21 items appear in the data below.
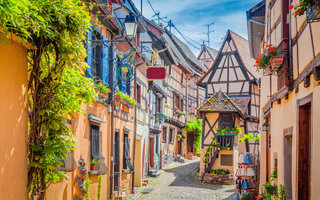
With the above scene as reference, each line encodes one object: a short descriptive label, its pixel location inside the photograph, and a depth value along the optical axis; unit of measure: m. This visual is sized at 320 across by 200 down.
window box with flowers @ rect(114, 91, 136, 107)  12.30
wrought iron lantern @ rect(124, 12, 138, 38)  9.43
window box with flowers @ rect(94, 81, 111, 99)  10.01
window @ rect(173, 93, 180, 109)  26.90
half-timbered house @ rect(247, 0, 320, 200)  5.40
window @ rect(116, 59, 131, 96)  12.24
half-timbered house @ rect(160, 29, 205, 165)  25.03
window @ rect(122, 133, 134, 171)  13.93
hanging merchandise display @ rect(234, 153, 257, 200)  11.12
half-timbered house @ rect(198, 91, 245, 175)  19.38
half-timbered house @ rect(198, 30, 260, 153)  22.84
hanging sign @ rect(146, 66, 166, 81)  15.59
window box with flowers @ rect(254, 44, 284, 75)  7.54
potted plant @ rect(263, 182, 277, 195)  8.77
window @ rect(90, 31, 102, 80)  10.57
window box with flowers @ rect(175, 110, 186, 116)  27.15
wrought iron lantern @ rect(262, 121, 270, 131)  11.48
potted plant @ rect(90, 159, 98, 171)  10.10
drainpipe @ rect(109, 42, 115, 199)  11.70
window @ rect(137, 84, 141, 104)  16.84
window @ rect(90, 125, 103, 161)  10.16
